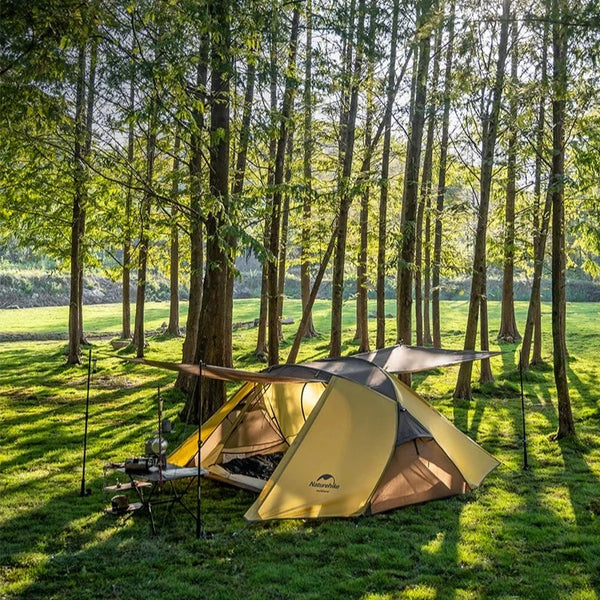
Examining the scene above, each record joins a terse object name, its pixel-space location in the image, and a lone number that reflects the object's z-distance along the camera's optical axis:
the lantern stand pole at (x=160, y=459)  6.63
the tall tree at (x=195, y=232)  9.72
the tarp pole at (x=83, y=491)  7.80
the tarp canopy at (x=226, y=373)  6.89
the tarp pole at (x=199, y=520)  6.41
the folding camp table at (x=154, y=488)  6.73
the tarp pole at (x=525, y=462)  9.10
